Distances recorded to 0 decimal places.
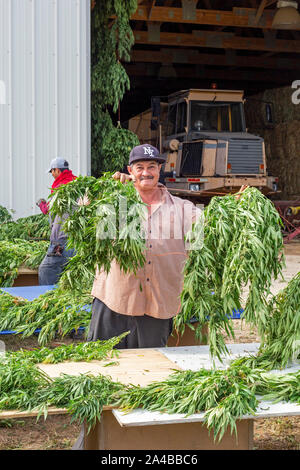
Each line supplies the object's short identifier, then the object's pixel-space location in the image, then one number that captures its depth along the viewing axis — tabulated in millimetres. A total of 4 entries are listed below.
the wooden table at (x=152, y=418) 2717
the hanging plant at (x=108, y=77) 11617
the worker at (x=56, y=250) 6355
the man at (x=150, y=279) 3971
